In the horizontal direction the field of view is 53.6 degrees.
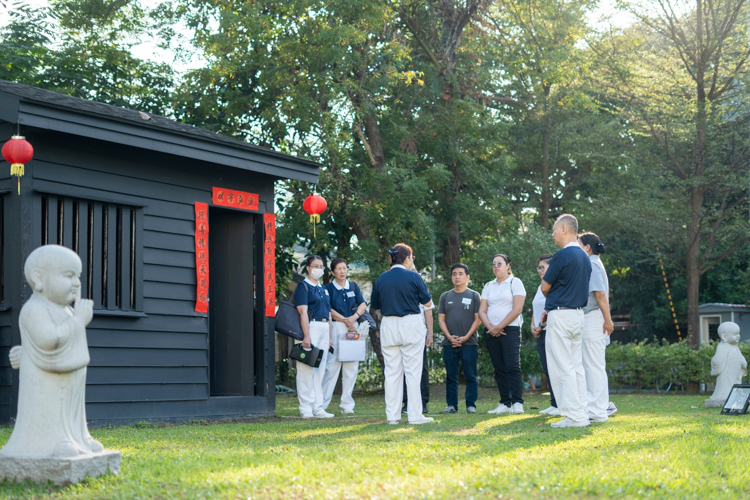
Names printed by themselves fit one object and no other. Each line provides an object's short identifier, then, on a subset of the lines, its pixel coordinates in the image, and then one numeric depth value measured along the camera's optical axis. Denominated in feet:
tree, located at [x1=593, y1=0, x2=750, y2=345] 53.88
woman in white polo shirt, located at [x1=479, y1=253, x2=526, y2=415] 29.55
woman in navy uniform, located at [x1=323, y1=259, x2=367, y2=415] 31.94
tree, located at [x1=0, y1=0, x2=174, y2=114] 52.01
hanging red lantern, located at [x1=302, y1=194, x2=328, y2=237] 33.32
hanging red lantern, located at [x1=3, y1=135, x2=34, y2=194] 23.00
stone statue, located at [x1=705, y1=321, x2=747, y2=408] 32.53
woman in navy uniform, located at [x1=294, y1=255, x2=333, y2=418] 30.27
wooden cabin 24.59
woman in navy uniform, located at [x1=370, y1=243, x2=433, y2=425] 24.63
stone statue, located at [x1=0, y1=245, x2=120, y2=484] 13.93
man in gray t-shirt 29.82
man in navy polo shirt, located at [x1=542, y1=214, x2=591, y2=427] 22.75
